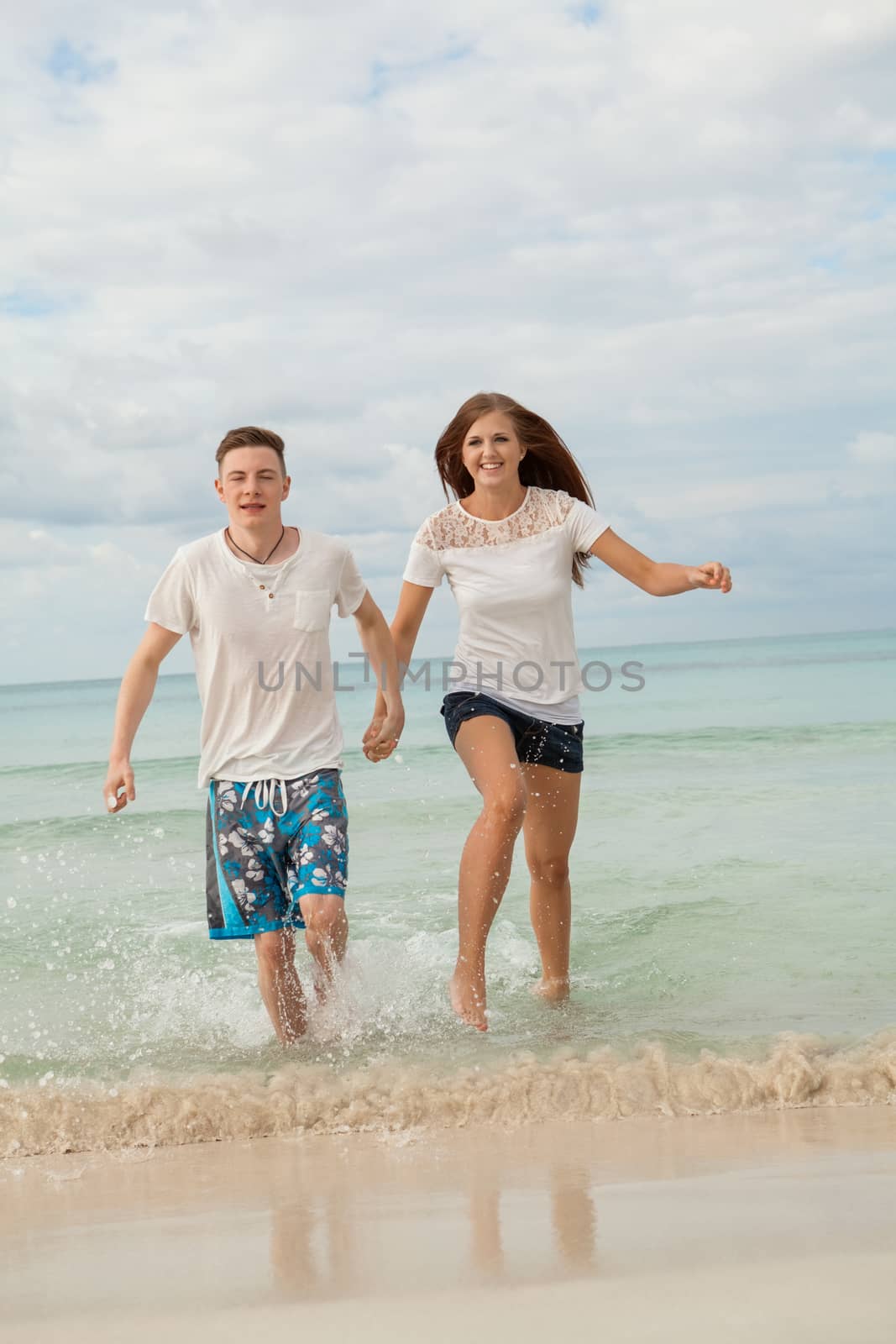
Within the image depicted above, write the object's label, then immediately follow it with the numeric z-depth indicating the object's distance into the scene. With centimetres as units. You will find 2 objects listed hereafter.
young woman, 493
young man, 447
